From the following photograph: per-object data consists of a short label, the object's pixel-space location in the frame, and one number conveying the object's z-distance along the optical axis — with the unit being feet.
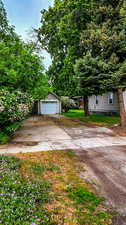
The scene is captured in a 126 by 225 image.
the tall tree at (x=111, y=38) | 34.19
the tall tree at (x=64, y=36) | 42.78
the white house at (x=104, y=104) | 62.08
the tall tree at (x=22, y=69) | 26.80
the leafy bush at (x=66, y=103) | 83.28
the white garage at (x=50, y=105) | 75.19
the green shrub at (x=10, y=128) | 24.48
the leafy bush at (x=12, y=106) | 22.70
